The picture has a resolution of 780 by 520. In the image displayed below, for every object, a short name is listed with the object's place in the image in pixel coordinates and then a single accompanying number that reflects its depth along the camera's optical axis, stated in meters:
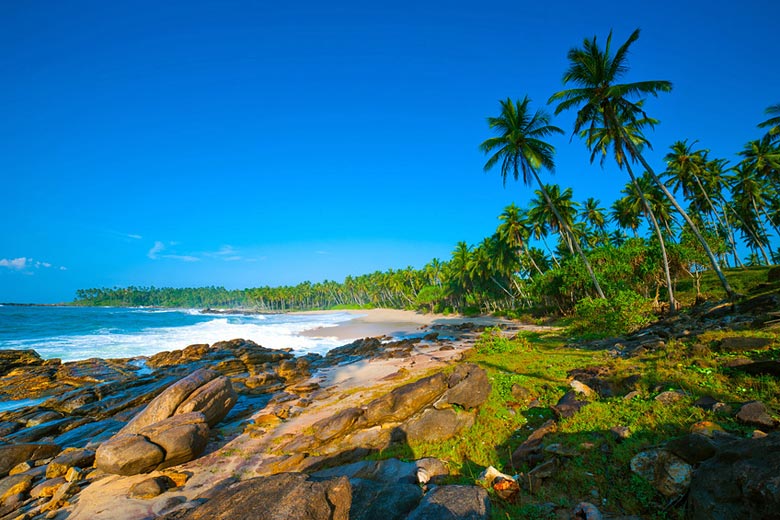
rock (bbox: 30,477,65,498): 7.61
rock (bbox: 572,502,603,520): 3.70
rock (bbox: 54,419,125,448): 10.83
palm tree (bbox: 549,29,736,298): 19.12
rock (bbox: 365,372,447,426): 9.32
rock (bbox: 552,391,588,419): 6.66
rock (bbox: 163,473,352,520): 4.14
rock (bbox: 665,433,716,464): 3.84
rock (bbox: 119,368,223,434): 9.71
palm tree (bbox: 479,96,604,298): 24.48
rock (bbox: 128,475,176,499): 6.96
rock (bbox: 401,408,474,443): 7.63
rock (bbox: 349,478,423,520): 4.47
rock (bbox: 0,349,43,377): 21.89
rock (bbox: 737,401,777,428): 4.45
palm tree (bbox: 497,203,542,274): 42.34
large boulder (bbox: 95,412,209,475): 7.77
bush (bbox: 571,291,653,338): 16.52
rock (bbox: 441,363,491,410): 8.80
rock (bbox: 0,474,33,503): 7.58
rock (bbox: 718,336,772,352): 8.05
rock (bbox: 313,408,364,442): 9.02
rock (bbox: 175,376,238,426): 10.23
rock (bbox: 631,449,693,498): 3.79
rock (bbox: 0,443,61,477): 9.02
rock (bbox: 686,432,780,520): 2.83
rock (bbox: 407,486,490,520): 4.09
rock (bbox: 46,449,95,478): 8.45
